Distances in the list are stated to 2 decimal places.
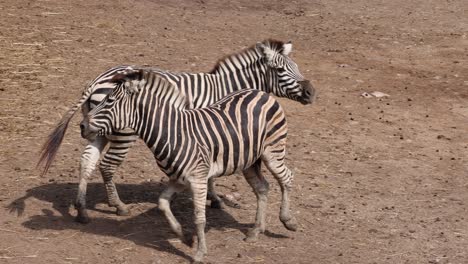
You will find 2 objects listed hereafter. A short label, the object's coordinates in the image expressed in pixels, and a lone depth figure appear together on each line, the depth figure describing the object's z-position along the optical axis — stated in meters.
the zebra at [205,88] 17.73
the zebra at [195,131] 16.02
